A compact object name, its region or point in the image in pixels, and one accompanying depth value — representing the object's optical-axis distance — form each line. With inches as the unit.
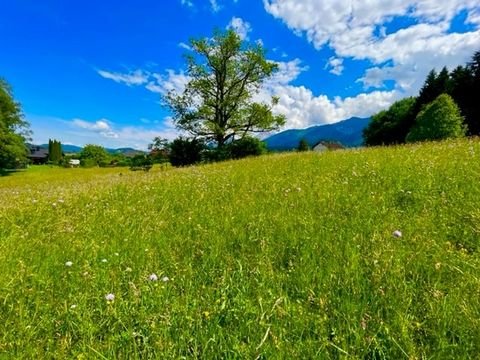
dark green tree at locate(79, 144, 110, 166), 5024.6
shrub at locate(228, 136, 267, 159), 1207.6
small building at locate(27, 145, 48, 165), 5910.4
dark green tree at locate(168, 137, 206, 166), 1305.4
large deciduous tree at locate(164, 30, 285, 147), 1578.5
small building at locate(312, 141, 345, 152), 4720.2
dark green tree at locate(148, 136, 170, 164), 1423.5
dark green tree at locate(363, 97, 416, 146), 2150.6
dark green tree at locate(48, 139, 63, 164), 5044.3
